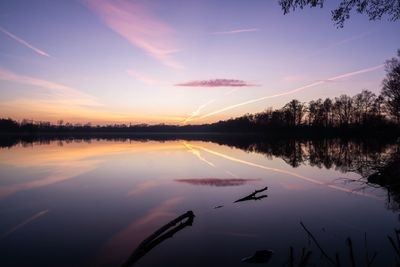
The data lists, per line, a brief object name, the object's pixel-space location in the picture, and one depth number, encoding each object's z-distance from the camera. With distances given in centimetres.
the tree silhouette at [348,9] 935
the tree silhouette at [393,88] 6221
